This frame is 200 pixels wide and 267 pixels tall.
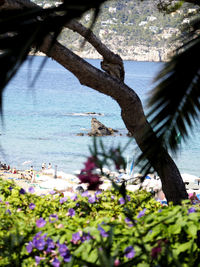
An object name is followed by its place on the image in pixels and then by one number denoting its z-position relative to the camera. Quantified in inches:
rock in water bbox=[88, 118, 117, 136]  2715.4
